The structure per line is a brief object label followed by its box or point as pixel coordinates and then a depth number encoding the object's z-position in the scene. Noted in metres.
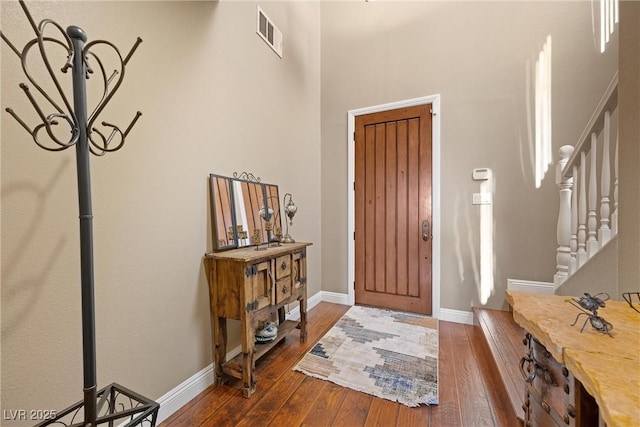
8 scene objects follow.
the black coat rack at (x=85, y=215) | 0.78
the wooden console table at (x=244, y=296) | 1.70
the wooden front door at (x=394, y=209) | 3.03
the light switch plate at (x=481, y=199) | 2.75
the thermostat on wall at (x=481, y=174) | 2.75
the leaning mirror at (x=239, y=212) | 1.87
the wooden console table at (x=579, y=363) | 0.48
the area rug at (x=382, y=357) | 1.78
